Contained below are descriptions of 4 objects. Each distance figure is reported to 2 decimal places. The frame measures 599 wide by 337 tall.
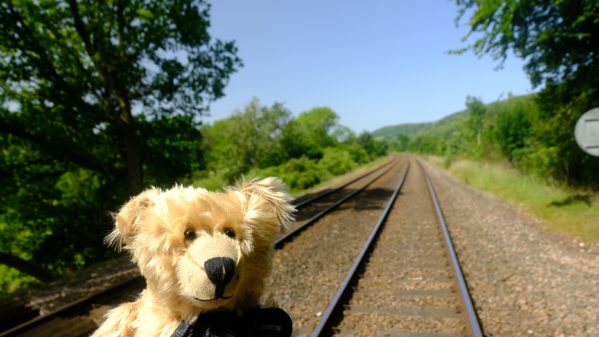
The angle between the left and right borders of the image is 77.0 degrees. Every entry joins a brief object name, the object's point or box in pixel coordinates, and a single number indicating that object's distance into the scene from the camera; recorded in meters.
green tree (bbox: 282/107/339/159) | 44.12
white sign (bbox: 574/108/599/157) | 5.62
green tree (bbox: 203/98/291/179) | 40.72
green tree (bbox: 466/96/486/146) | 49.22
